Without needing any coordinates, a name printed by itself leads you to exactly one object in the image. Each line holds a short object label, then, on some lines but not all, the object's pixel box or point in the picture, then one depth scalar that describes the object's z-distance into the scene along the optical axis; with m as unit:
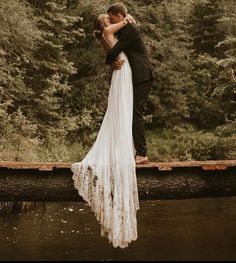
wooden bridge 7.48
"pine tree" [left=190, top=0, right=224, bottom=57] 26.91
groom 7.20
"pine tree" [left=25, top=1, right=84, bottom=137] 21.42
